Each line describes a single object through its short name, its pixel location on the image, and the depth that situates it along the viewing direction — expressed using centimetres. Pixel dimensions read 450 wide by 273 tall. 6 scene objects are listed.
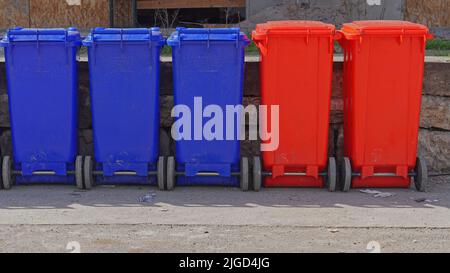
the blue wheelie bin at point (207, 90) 603
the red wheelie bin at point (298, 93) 602
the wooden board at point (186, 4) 1299
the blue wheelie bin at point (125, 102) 605
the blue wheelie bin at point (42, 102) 607
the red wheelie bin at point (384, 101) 597
